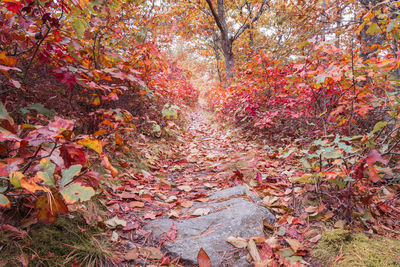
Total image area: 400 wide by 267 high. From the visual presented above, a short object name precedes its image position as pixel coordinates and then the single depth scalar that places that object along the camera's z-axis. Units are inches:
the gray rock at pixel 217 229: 51.8
